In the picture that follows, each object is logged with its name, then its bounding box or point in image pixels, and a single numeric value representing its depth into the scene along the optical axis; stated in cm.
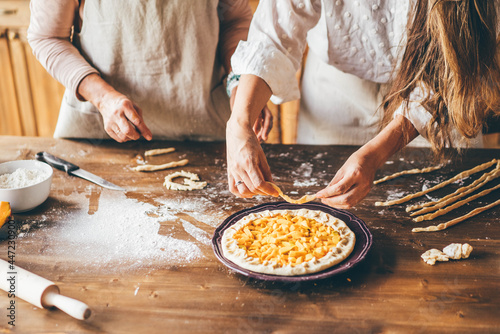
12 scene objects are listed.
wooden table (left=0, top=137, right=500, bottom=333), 99
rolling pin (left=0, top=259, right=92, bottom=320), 98
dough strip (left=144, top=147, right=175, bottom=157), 187
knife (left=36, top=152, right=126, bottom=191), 162
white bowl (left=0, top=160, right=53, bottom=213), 138
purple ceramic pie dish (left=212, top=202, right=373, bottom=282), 108
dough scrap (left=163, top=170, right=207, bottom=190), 160
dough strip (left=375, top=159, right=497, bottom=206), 147
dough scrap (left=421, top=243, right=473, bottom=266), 118
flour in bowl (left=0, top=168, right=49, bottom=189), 146
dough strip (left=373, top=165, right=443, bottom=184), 162
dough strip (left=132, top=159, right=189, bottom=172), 174
